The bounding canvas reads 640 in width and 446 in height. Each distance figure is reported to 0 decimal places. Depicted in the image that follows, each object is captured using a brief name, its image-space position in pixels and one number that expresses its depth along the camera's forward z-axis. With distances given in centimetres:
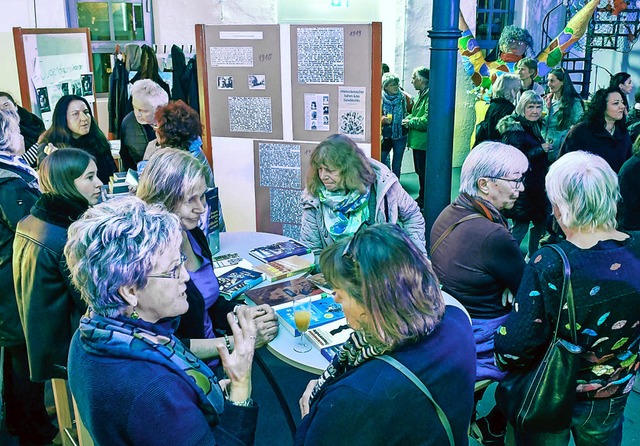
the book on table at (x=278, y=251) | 331
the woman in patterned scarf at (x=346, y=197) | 309
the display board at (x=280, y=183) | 420
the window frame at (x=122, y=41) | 684
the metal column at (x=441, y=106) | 360
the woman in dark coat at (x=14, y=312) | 279
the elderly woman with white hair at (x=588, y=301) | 191
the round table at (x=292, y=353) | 226
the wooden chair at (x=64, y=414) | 276
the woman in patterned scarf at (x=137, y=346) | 141
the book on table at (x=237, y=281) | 283
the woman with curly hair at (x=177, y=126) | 363
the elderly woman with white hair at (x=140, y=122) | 439
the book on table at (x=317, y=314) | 251
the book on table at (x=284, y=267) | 305
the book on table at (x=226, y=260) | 319
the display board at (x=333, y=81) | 383
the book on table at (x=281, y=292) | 275
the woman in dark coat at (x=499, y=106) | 493
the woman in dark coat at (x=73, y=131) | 415
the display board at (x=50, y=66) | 507
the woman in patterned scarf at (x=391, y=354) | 142
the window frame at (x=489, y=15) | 860
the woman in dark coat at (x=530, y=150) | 446
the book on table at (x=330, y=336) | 233
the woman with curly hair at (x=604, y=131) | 445
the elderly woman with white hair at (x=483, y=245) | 245
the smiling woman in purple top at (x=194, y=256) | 236
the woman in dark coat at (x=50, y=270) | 232
